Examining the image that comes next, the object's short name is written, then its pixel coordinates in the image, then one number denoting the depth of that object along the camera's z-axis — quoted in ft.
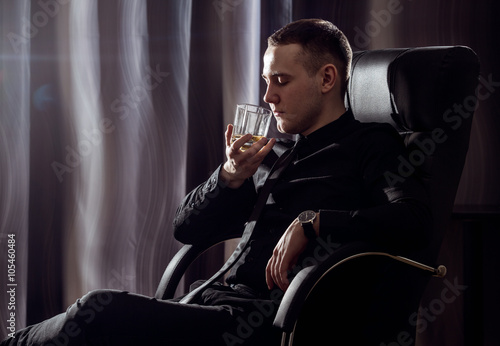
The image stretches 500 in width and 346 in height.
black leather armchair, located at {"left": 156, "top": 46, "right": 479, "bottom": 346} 3.71
